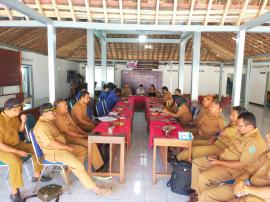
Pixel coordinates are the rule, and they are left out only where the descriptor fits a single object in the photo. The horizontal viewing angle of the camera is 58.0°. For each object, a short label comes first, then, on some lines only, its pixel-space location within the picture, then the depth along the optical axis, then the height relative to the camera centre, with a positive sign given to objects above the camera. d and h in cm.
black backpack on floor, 343 -146
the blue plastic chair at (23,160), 320 -121
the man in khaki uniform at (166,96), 733 -70
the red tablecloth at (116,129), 383 -89
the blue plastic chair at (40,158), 322 -116
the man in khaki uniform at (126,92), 1170 -84
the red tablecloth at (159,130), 373 -91
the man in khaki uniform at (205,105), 463 -56
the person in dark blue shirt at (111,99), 750 -79
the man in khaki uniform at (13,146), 310 -100
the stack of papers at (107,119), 455 -84
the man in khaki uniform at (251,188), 219 -102
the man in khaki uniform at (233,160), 269 -100
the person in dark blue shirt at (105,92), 770 -58
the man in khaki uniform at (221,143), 353 -102
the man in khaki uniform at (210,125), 418 -88
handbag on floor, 262 -130
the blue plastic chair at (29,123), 367 -78
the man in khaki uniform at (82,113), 498 -80
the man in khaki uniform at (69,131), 386 -97
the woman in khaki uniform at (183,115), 542 -88
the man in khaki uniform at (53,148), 317 -99
